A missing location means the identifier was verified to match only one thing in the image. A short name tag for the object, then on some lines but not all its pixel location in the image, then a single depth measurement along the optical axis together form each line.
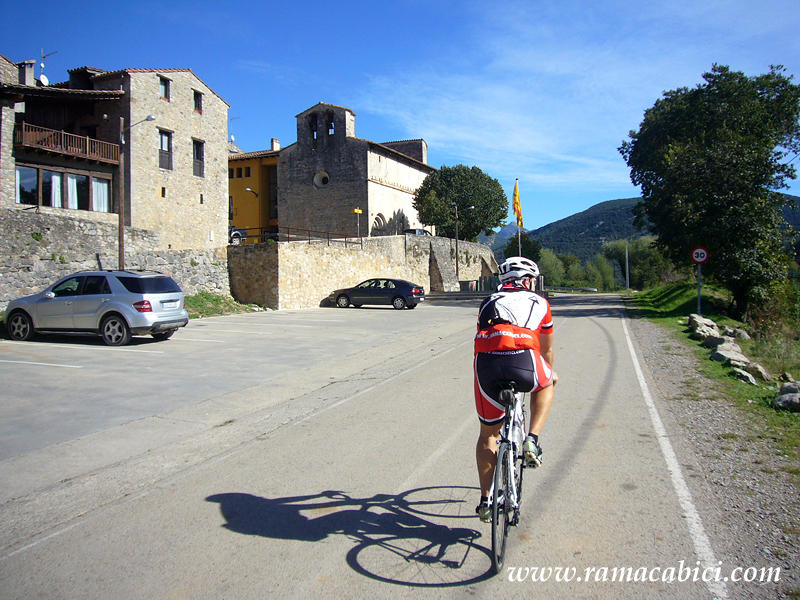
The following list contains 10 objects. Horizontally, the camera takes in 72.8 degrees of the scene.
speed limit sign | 20.36
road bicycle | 3.21
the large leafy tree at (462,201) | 50.62
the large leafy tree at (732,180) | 21.81
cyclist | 3.39
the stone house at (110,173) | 18.80
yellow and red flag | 46.90
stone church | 46.62
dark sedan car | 27.41
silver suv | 12.61
